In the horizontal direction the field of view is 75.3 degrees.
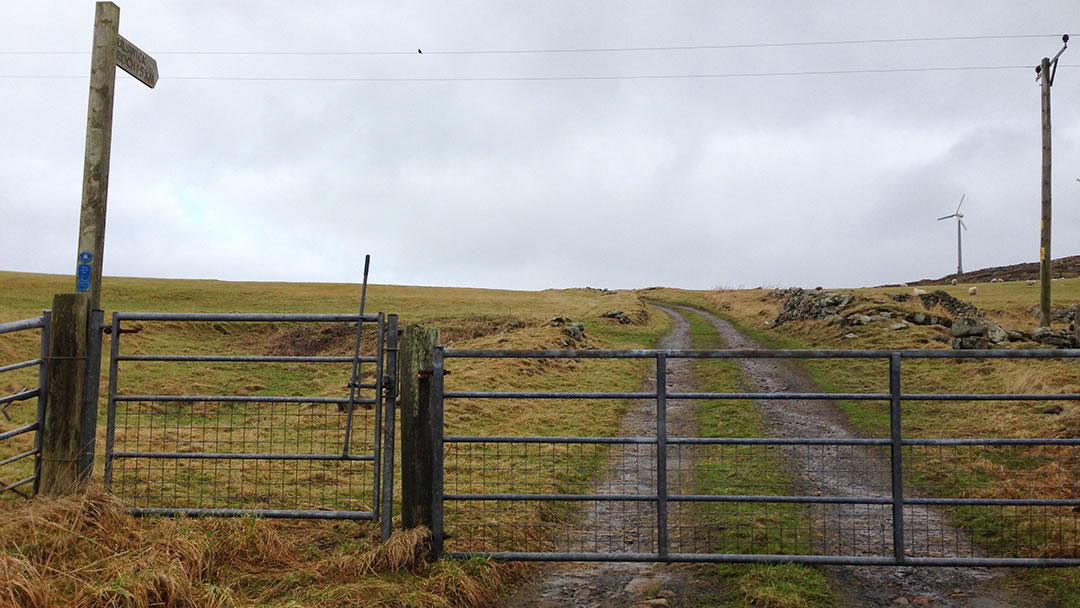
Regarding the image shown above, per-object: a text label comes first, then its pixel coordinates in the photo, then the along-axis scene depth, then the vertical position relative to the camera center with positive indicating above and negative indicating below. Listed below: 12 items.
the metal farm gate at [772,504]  5.92 -1.96
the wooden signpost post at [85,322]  6.84 -0.05
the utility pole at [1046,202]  22.94 +4.45
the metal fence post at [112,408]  6.73 -0.90
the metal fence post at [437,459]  6.11 -1.18
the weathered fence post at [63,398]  6.83 -0.79
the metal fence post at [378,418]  6.23 -0.86
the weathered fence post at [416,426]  6.23 -0.91
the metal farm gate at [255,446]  6.44 -2.00
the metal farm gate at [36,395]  6.29 -0.74
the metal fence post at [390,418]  6.31 -0.85
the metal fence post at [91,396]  6.89 -0.77
